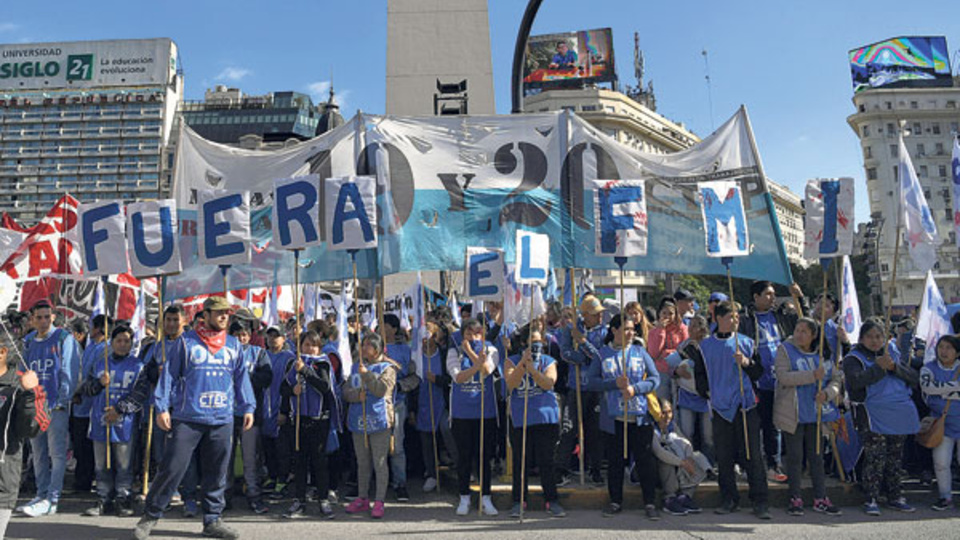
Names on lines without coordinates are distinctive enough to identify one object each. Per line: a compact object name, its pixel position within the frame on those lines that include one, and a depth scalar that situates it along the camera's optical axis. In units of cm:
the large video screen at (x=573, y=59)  6944
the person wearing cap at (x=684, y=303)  884
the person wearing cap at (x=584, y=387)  709
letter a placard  727
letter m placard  714
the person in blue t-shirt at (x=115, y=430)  680
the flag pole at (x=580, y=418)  704
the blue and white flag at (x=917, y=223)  760
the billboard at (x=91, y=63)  9794
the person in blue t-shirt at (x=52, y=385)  697
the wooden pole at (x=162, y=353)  638
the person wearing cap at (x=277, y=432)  729
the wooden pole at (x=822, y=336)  648
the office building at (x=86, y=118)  9819
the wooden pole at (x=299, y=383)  662
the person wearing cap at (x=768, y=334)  716
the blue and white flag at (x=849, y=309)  842
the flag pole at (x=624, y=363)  641
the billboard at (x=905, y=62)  7012
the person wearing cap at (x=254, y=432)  696
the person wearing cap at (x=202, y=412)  581
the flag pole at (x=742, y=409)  654
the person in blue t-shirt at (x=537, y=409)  657
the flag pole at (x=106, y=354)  676
